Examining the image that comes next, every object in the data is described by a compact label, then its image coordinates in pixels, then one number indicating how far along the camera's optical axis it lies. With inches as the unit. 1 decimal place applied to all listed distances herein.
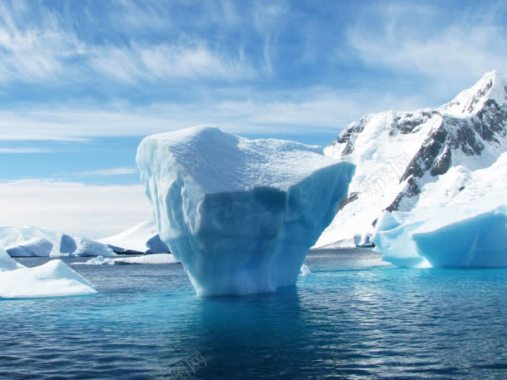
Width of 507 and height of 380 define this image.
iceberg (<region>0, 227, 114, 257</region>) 3873.0
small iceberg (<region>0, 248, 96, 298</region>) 1155.3
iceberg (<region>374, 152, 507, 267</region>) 1678.2
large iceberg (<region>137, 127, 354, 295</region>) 946.1
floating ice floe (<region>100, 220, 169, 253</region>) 5090.6
